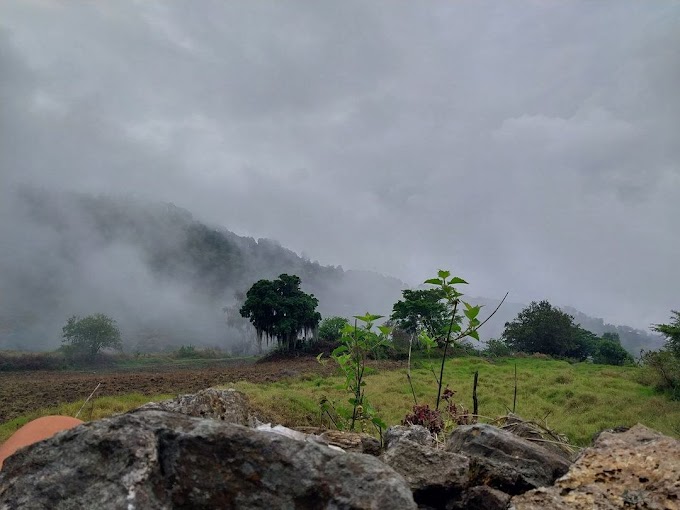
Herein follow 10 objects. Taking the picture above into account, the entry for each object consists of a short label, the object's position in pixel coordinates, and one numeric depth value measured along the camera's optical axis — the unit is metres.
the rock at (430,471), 2.65
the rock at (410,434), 3.80
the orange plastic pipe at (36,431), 2.67
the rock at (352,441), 3.78
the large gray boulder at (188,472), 1.76
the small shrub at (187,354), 71.69
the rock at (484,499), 2.46
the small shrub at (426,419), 5.04
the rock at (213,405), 3.69
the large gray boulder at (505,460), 2.94
